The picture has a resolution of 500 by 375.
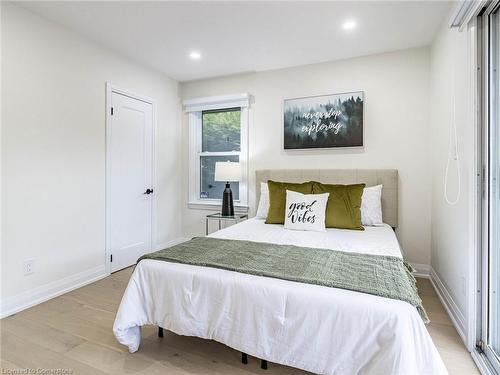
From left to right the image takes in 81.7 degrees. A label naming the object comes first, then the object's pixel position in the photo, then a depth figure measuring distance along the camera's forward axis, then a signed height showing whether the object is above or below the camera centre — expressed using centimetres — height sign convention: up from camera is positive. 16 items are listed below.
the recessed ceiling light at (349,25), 259 +147
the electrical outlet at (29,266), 243 -69
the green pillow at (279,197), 303 -12
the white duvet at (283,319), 122 -67
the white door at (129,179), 324 +7
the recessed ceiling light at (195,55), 326 +149
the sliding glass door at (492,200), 171 -9
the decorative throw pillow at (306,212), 273 -25
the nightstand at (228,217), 366 -41
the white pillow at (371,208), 298 -23
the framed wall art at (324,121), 331 +77
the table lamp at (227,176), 370 +12
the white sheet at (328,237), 213 -43
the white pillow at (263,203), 337 -20
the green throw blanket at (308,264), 142 -47
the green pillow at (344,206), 278 -20
